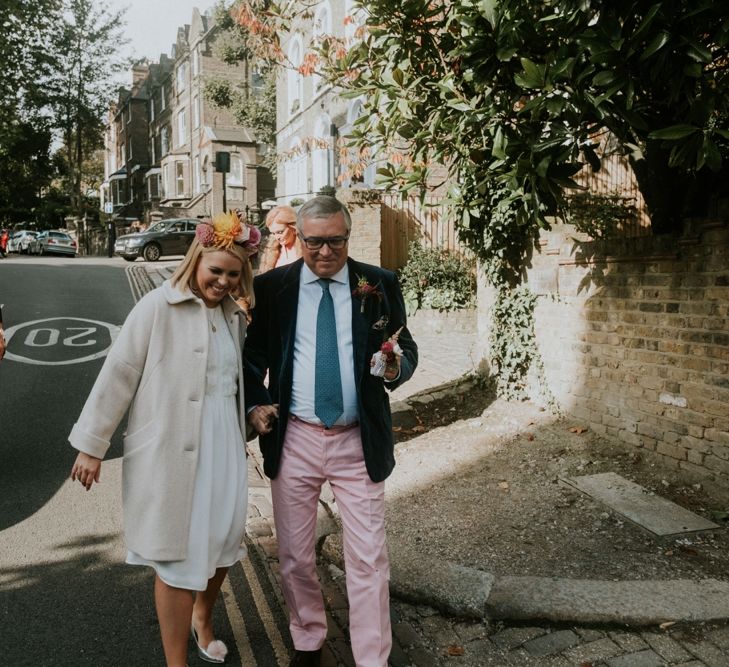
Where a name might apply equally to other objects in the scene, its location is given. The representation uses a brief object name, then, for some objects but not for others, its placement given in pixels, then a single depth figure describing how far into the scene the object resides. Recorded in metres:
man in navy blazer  3.05
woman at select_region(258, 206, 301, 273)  5.47
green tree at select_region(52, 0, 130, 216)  44.59
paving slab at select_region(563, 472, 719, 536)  4.67
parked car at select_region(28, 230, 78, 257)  35.03
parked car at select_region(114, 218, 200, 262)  26.33
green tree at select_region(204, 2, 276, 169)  31.83
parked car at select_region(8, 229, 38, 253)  39.81
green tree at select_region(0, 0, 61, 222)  24.72
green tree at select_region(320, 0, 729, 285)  3.73
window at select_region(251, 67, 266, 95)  35.44
